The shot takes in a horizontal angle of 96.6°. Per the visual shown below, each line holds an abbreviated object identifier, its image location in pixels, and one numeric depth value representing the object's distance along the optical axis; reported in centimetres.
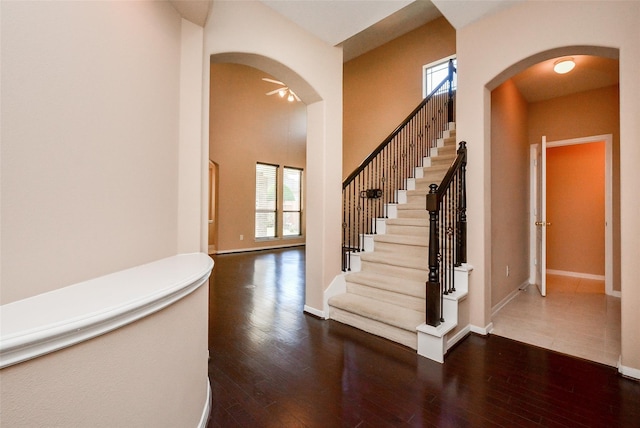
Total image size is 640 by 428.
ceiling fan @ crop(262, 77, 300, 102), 633
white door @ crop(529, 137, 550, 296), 407
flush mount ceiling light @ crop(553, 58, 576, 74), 345
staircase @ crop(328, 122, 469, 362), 250
